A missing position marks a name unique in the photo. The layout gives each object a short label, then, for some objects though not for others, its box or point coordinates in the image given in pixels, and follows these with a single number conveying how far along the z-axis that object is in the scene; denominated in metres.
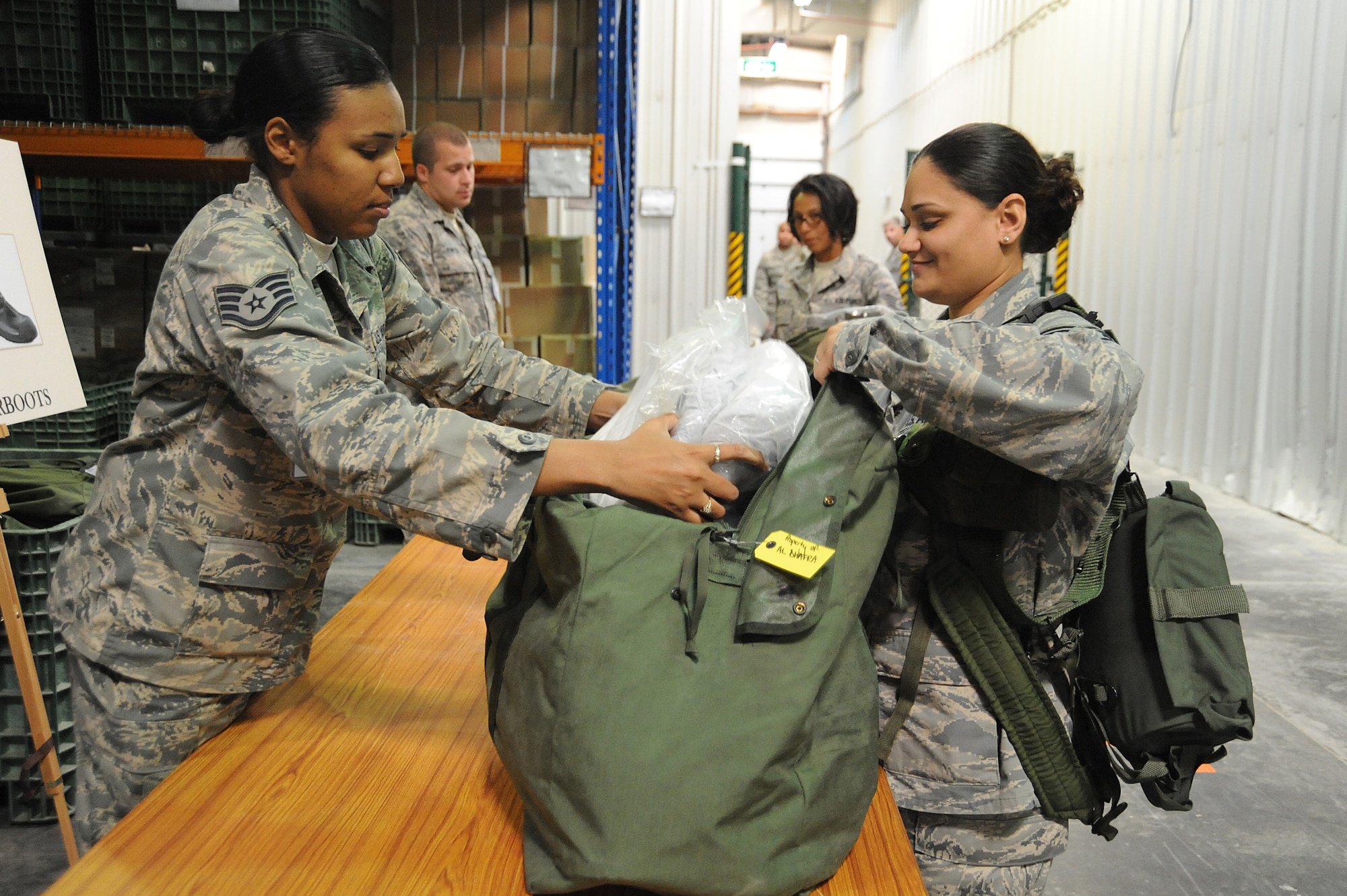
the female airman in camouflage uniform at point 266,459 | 1.12
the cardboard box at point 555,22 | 4.89
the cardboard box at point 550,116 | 4.95
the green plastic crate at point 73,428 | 3.49
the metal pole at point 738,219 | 7.14
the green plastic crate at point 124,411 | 3.81
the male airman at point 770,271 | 5.62
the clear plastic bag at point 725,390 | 1.26
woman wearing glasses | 4.93
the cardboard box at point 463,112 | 4.96
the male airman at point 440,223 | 3.83
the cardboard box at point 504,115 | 4.95
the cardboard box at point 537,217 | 5.23
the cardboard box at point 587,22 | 4.89
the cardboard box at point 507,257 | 5.09
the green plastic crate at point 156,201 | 4.86
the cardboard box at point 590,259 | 5.72
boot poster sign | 1.78
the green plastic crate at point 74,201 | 4.86
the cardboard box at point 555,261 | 5.09
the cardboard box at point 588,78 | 4.91
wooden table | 1.06
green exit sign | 15.41
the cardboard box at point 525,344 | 5.07
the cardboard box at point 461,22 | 4.91
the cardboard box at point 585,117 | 4.91
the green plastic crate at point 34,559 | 2.23
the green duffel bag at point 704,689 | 0.93
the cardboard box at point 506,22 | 4.87
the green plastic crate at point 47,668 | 2.28
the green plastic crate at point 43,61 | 4.06
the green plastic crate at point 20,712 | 2.28
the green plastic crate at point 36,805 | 2.33
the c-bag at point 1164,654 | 1.18
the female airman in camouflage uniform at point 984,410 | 1.07
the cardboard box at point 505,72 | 4.91
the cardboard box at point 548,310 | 5.05
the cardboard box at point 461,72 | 4.92
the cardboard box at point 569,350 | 5.06
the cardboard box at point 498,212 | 5.08
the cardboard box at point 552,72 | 4.91
